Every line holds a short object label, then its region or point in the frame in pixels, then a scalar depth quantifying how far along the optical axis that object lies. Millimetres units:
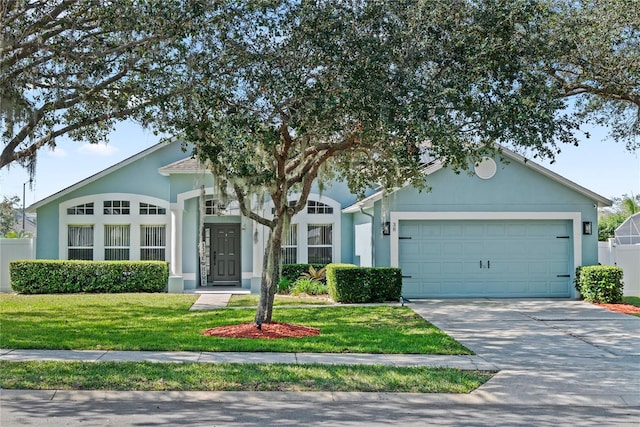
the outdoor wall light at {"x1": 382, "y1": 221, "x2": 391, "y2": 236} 16859
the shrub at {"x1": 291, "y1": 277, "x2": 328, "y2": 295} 17875
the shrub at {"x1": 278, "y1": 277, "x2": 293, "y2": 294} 18406
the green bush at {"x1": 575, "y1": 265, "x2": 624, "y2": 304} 16250
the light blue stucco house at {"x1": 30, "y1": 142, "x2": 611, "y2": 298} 17172
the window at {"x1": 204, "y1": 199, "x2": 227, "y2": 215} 19281
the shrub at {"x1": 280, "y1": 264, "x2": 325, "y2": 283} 19094
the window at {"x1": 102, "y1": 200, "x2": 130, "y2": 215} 20000
